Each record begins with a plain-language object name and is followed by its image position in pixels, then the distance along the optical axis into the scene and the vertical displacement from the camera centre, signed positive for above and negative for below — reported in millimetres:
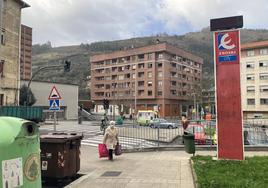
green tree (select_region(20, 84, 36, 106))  54272 +2454
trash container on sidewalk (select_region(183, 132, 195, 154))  12008 -1249
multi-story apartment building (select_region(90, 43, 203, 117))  84375 +9273
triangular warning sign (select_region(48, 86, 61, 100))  13086 +630
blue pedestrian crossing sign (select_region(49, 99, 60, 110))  13039 +242
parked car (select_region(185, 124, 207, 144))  18422 -1322
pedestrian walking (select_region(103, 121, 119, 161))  12297 -1092
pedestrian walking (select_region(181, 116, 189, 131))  17734 -692
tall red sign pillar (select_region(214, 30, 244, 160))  10953 +252
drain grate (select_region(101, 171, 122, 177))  9226 -1843
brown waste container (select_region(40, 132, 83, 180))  8266 -1196
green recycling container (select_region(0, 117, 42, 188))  3402 -486
